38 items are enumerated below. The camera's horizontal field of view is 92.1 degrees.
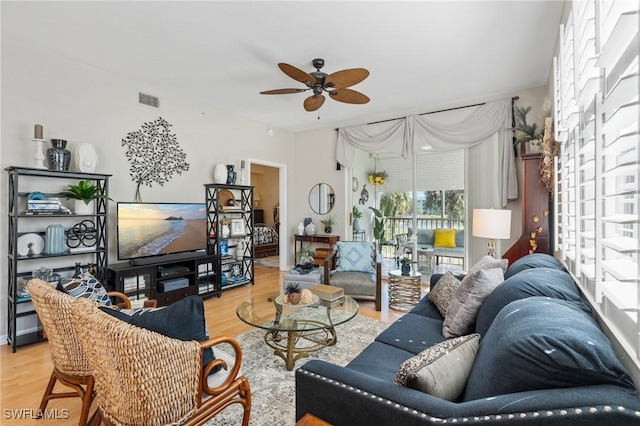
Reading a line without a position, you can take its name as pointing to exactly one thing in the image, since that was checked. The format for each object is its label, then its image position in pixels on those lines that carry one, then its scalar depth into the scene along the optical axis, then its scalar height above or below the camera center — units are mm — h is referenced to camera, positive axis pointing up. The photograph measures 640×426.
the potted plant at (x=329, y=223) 5980 -171
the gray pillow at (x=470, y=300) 1966 -562
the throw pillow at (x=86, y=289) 2076 -514
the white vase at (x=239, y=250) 5242 -610
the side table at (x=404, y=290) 3839 -959
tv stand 3555 -792
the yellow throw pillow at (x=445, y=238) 4926 -388
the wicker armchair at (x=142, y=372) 1211 -658
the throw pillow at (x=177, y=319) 1347 -470
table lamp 3240 -104
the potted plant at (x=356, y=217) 5906 -54
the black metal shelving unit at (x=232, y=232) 4777 -291
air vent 4031 +1526
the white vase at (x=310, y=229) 6109 -294
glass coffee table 2406 -849
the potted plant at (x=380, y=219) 5621 -89
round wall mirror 6086 +325
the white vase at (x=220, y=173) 4825 +647
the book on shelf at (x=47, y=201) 3017 +137
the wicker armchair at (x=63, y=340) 1594 -678
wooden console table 5844 -476
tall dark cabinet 3086 +10
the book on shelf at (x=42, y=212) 2941 +24
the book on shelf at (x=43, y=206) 2992 +85
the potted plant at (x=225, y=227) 4930 -205
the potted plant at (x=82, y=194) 3238 +215
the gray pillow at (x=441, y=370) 1077 -575
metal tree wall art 3986 +823
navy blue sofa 767 -475
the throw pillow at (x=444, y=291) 2479 -646
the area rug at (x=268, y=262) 7039 -1147
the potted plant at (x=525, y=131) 3547 +994
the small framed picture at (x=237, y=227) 5066 -213
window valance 4258 +1258
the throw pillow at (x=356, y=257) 4309 -607
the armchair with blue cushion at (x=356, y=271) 3994 -774
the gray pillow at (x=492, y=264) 2381 -394
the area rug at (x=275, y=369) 1904 -1227
